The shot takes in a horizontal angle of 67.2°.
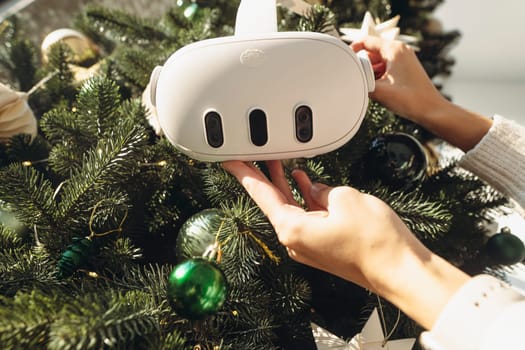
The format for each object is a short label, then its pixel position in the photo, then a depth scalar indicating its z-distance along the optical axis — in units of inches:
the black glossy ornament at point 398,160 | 17.3
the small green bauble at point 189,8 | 25.7
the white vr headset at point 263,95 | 12.2
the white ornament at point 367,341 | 13.7
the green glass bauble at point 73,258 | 13.1
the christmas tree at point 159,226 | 11.1
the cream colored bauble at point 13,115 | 17.5
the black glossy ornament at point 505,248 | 19.3
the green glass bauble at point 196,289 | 10.9
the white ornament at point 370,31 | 19.4
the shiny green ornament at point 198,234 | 13.9
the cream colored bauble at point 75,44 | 26.2
